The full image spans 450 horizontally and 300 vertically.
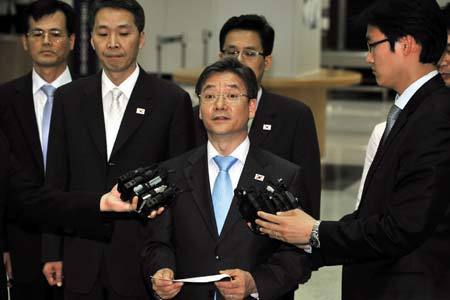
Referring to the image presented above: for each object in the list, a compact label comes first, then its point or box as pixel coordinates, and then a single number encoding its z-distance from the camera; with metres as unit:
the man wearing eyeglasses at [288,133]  9.06
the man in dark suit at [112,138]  8.41
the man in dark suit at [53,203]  7.05
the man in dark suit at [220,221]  7.10
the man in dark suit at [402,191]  6.29
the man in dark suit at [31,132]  9.54
